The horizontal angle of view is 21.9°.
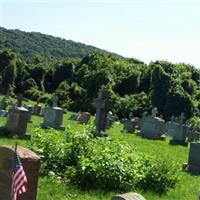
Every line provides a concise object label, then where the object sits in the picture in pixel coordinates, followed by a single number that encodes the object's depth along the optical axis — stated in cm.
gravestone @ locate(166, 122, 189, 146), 2367
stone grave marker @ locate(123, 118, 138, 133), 2866
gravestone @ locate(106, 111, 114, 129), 2928
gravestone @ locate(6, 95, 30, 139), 1598
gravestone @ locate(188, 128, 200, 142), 2712
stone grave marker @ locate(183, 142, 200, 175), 1427
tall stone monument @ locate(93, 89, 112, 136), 2140
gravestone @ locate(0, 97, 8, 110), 3208
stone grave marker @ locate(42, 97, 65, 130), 2320
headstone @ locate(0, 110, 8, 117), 2516
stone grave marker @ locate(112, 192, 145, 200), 568
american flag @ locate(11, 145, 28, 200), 574
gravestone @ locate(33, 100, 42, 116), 3363
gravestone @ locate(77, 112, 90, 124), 3012
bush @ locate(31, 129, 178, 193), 934
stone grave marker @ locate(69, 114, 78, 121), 3453
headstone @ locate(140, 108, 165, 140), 2567
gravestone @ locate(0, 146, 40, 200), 709
